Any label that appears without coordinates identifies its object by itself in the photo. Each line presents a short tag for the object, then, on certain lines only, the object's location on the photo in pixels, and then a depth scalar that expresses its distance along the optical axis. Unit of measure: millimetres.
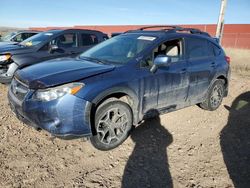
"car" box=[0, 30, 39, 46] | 8162
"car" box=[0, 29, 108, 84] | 4694
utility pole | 8895
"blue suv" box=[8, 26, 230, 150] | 2441
